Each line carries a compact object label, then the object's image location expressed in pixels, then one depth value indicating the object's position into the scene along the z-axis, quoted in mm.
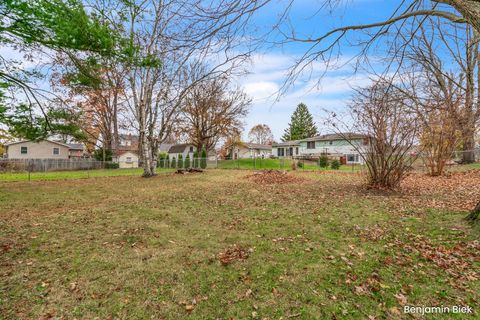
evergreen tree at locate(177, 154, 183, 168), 28791
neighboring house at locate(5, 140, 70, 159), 31312
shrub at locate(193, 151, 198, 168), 27050
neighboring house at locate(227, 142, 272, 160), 42094
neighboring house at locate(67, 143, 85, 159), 43944
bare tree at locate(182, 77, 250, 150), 25719
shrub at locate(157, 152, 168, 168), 31167
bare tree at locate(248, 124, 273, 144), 56375
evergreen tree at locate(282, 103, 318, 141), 50938
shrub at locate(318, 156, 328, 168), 23562
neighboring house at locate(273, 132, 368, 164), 30734
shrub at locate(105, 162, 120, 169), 29028
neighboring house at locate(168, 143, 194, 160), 39625
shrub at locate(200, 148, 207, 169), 26891
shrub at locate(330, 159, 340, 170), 22362
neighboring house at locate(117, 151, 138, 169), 35003
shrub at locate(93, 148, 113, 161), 30344
